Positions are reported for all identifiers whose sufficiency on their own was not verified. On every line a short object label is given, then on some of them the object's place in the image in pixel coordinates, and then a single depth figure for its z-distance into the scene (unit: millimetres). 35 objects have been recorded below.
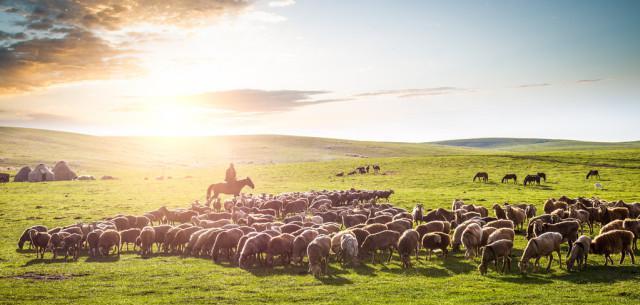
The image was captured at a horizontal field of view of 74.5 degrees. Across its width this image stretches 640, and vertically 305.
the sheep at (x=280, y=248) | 16984
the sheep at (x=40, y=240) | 19625
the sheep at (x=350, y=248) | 16734
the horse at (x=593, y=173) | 52559
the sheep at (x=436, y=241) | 17297
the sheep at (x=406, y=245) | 16625
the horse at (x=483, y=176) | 52906
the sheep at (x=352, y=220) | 23750
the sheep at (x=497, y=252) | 15086
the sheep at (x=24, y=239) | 21141
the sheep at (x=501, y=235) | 16812
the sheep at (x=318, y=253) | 15633
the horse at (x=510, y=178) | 51612
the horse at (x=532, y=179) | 49000
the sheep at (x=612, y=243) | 15492
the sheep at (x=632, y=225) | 18188
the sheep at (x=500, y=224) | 19256
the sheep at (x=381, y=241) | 17500
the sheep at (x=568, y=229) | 17969
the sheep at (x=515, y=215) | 23169
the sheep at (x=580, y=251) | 14961
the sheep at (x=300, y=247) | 17031
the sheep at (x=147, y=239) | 19844
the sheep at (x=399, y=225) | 19922
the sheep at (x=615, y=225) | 18406
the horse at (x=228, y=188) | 36406
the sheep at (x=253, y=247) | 16922
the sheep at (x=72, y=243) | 19172
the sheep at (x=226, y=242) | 18188
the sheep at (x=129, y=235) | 20859
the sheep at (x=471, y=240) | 17172
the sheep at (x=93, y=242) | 19405
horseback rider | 36938
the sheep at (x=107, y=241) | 19281
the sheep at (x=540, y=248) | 15062
